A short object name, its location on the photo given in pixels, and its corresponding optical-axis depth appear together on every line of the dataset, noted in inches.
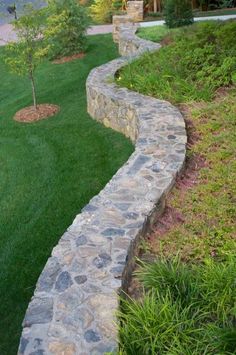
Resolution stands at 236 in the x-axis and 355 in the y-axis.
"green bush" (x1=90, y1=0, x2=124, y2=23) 687.7
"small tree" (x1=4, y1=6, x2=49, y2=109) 332.8
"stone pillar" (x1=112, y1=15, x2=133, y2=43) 535.8
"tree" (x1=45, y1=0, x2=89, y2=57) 480.4
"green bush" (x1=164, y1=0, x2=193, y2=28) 485.7
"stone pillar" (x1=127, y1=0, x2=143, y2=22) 607.8
